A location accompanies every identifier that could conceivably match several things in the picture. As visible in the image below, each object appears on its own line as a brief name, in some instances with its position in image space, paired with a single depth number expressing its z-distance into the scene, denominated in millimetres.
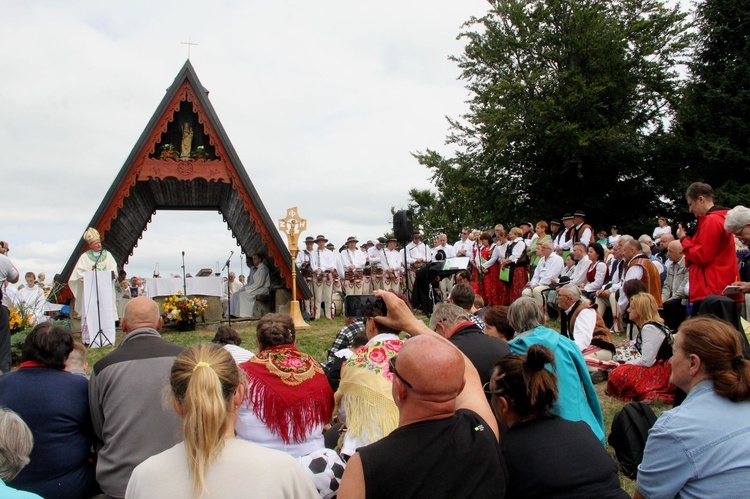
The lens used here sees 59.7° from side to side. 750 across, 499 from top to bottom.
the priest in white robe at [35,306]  10805
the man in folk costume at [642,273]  9750
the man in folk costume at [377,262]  18000
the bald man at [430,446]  2107
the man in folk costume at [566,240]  13359
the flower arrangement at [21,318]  10212
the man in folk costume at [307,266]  16250
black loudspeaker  12281
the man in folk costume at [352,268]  17328
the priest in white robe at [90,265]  12008
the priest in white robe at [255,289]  16344
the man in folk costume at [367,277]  17672
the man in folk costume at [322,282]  16312
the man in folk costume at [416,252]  18484
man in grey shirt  3746
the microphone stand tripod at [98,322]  11441
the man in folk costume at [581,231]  12935
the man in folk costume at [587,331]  7672
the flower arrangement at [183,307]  13430
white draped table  15031
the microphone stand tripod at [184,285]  14562
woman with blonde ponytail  2246
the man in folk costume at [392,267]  18031
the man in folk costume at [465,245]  17067
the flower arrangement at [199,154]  14367
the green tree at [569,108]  25859
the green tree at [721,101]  21859
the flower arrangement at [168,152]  14125
